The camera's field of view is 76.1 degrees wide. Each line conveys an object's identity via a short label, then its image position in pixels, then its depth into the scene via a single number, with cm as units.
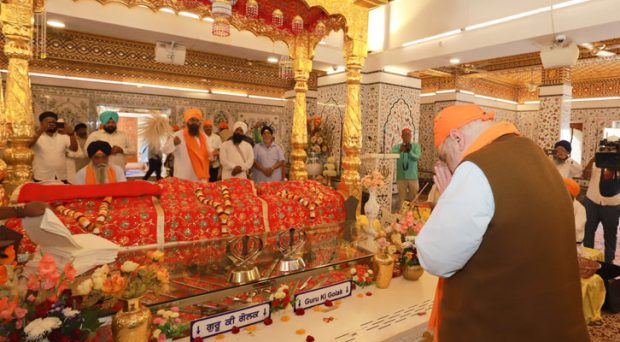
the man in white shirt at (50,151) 490
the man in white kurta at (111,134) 552
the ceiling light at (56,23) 511
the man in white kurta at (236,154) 532
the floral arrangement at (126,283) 155
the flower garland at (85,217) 269
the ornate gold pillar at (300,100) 501
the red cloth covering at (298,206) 368
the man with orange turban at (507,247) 123
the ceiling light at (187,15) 553
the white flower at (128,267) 162
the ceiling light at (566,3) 445
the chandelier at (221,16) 333
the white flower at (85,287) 152
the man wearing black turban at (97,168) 356
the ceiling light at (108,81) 801
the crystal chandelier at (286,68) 578
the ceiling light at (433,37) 566
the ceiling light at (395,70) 715
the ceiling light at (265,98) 1065
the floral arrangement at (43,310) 129
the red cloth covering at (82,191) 275
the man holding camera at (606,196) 461
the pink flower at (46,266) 142
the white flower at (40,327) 127
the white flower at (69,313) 139
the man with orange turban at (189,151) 463
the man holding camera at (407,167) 703
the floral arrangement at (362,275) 249
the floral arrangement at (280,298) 211
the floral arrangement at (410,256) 269
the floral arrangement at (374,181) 345
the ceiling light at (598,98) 1023
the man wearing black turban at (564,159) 493
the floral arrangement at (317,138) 803
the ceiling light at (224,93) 1006
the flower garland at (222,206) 331
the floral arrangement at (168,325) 174
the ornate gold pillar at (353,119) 444
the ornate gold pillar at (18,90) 289
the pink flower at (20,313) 128
